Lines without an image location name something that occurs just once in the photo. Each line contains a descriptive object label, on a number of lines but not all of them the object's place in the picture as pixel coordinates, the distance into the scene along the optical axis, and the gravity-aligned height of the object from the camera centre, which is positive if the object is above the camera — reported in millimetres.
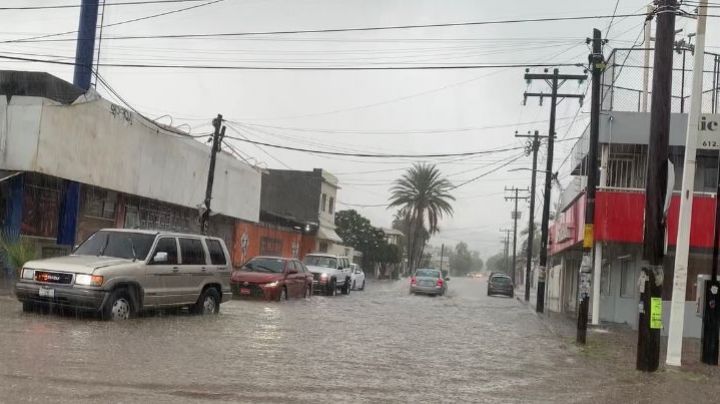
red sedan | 22438 -1122
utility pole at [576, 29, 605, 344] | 15984 +1574
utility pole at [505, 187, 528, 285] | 70000 +5378
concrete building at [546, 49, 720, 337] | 19469 +2019
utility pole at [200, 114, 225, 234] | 26734 +2970
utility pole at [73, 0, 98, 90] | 23156 +6087
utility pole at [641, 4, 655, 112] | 22091 +6262
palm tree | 66125 +5633
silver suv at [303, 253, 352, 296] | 30500 -1023
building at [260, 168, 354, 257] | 51250 +3422
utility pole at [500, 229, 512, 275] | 123075 +3417
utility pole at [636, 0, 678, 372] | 11578 +1188
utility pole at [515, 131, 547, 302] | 38719 +4506
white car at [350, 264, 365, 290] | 37188 -1423
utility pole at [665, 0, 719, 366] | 12188 +1298
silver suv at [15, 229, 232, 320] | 12148 -811
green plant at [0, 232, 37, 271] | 18672 -757
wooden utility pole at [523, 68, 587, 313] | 28484 +4498
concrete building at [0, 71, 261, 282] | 19203 +1939
